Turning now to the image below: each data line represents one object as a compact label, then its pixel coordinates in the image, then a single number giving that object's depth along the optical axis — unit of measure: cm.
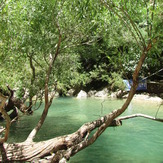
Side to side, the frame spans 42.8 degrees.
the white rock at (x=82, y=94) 2381
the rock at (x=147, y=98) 1856
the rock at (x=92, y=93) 2435
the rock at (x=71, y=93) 2578
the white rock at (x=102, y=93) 2315
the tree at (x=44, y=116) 457
